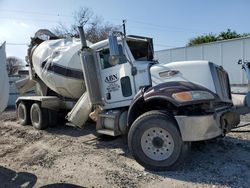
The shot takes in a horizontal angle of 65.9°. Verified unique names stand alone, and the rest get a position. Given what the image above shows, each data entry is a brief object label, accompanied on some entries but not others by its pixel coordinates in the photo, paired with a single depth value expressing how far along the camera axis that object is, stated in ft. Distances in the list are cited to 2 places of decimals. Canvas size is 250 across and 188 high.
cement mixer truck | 11.36
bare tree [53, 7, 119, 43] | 75.88
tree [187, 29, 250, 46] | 75.06
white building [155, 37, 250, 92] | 38.80
